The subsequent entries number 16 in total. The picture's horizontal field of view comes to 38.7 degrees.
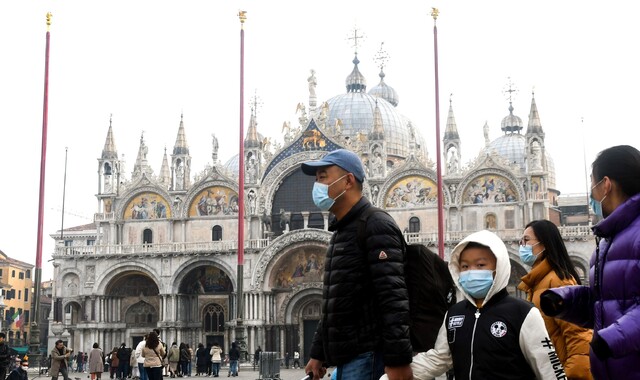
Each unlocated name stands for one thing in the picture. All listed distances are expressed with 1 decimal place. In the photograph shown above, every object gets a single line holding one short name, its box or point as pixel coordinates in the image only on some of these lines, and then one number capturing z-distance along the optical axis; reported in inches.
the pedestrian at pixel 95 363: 1106.1
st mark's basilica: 1716.3
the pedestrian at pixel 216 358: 1311.5
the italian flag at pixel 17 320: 2630.4
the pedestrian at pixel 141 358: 817.9
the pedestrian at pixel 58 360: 926.4
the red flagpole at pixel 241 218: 1135.6
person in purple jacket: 183.5
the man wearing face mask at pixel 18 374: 674.8
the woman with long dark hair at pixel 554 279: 270.8
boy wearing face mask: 219.6
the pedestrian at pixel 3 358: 667.4
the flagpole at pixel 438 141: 1300.4
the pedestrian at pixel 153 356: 733.9
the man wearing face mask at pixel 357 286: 234.4
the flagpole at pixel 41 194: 1289.4
